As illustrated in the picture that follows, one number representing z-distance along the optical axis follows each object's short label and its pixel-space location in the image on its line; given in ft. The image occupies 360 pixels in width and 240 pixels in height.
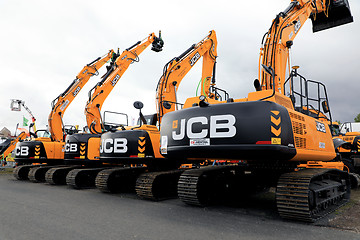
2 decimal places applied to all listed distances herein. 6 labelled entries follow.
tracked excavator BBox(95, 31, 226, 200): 22.69
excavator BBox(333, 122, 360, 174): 30.73
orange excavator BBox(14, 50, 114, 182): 38.42
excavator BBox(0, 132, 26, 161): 57.16
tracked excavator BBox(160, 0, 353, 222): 14.20
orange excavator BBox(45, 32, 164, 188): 31.60
